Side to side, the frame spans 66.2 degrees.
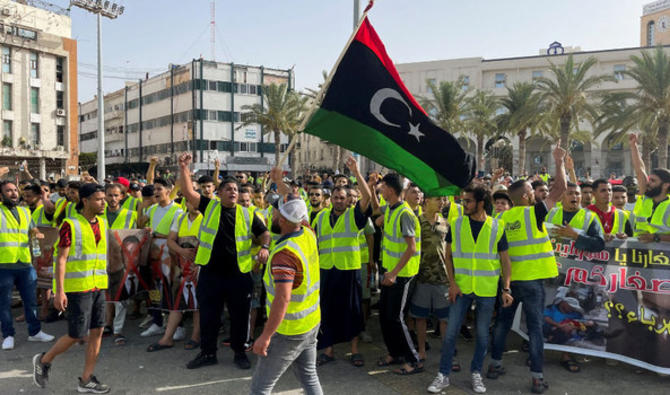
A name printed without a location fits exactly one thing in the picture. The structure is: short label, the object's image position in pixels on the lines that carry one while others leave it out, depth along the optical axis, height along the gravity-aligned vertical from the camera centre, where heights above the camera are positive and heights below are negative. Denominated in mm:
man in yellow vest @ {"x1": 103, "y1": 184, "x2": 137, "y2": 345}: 6082 -529
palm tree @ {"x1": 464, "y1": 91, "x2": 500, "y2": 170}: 35375 +4941
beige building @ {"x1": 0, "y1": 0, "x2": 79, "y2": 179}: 47250 +9034
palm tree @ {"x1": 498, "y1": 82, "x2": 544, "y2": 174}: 30042 +4276
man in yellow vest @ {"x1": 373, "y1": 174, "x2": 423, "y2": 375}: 5137 -920
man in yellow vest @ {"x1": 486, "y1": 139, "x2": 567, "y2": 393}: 4852 -786
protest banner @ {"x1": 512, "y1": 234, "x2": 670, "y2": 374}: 5082 -1248
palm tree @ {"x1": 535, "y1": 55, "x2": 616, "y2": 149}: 27344 +4754
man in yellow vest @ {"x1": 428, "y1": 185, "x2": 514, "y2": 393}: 4762 -848
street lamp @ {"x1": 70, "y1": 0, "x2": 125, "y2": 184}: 21766 +2973
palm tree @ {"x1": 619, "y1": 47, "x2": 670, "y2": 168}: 23625 +4135
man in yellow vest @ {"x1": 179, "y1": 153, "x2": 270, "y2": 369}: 5379 -886
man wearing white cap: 3432 -870
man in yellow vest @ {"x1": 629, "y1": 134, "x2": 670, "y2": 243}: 5312 -272
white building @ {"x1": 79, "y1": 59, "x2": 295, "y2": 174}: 57094 +7952
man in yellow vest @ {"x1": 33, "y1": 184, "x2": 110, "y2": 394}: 4641 -940
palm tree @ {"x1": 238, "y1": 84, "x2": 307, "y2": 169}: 38375 +5498
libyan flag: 4871 +560
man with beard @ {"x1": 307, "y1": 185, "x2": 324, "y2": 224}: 6586 -215
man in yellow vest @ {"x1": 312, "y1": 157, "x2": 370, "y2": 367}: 5469 -1024
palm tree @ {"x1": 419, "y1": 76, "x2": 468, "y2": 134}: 33219 +5170
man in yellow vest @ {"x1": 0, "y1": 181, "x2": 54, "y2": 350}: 5977 -992
